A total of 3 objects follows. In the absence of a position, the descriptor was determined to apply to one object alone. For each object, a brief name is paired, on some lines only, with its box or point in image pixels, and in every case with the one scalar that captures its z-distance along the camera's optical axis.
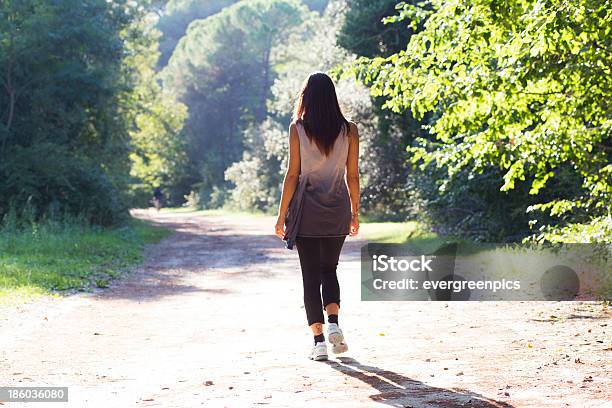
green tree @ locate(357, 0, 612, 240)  10.12
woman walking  7.41
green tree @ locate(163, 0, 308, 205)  80.06
